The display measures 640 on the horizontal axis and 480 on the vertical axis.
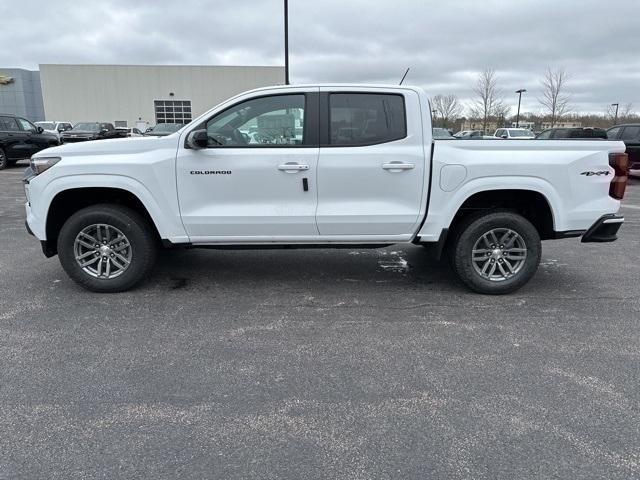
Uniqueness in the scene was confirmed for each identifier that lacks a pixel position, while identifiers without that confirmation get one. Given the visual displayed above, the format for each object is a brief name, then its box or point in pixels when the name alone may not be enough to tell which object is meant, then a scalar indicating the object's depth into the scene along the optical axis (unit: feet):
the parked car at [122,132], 98.40
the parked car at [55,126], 105.09
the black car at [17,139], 55.26
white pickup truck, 14.98
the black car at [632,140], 48.52
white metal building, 155.74
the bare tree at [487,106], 158.40
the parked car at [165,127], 75.31
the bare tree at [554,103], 135.03
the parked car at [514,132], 96.12
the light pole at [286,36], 56.59
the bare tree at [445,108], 200.24
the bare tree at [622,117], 180.55
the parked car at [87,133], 81.00
